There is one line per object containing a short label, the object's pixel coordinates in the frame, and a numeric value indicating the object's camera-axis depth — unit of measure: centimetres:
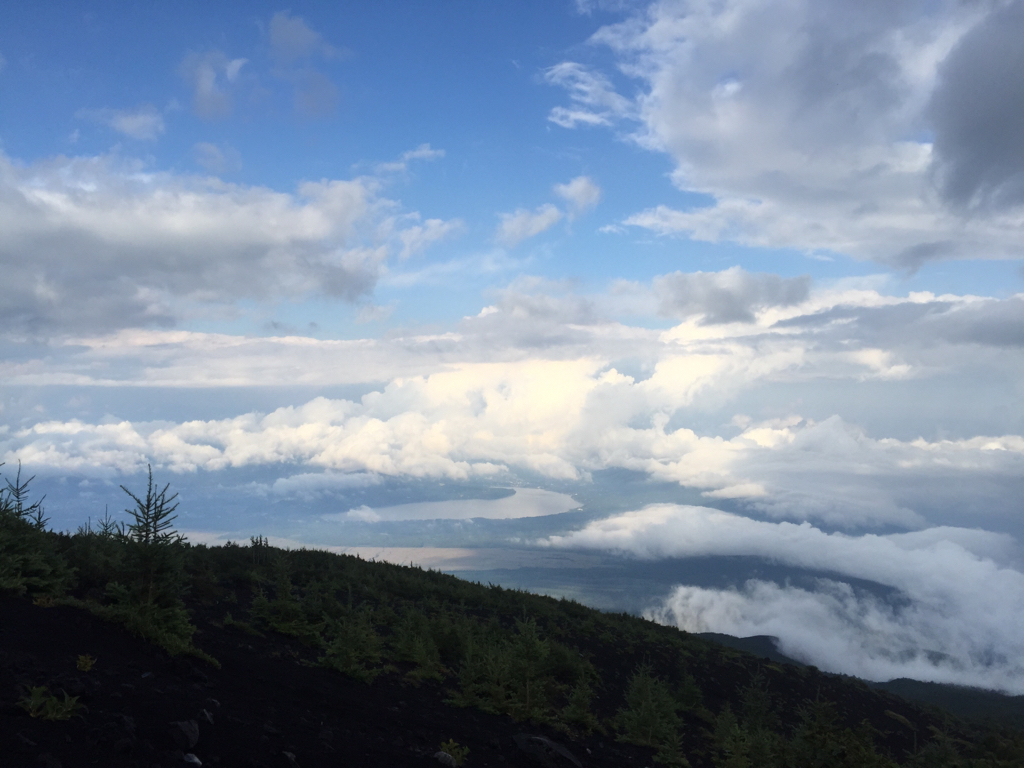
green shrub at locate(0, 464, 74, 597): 1200
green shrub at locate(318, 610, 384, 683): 1402
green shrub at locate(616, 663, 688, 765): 1440
